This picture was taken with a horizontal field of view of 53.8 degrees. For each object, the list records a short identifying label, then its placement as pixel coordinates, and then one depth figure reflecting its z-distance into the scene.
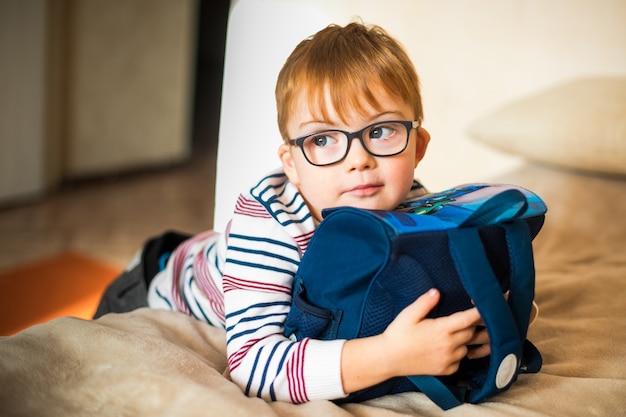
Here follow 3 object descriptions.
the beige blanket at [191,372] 0.66
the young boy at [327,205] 0.71
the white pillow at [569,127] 1.49
